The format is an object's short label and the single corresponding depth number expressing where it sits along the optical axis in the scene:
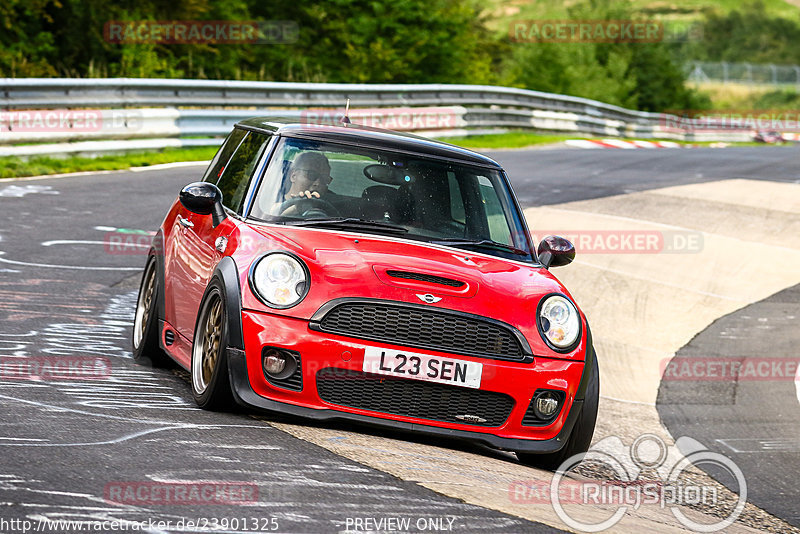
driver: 12.20
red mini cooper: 10.39
